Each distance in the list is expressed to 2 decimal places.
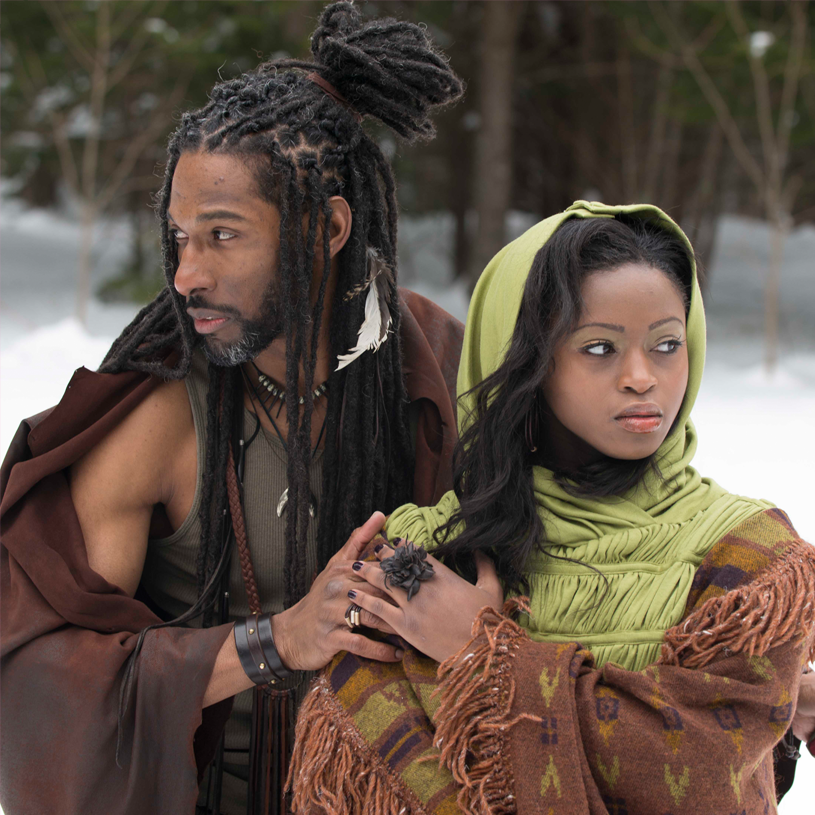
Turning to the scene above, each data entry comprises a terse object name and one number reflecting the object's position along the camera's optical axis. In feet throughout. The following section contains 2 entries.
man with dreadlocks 6.17
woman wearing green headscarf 4.68
